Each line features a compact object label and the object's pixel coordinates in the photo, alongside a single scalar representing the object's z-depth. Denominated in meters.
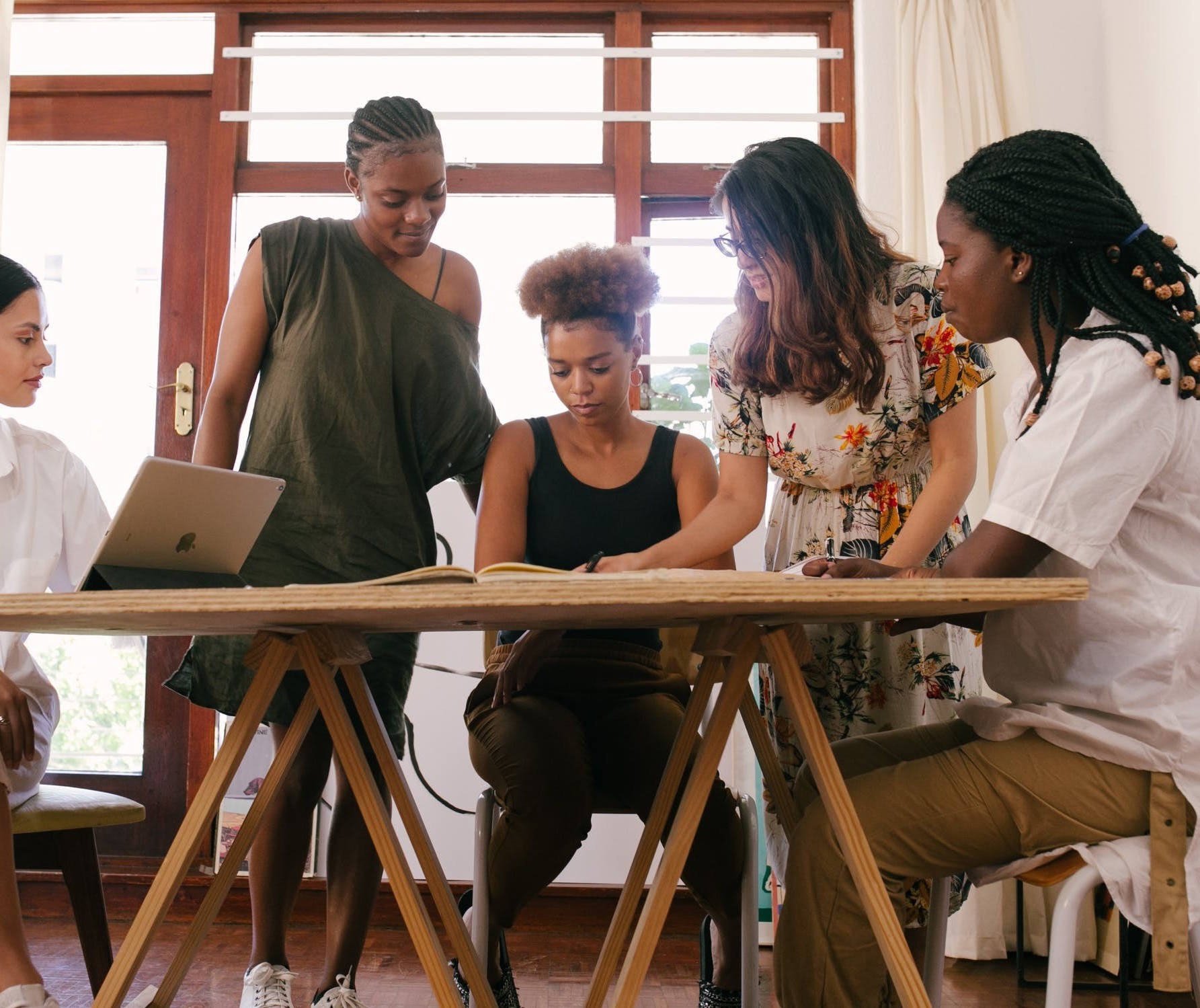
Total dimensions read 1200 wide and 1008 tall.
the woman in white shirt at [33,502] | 1.84
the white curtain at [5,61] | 3.03
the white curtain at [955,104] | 2.73
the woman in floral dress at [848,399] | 1.52
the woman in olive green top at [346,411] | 1.63
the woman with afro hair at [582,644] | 1.53
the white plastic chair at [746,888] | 1.50
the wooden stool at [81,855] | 1.74
